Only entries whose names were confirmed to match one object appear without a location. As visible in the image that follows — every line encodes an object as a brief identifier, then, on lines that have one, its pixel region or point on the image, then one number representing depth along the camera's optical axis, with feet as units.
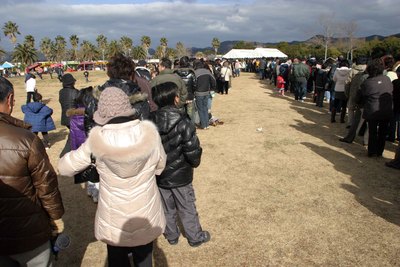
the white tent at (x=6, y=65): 168.91
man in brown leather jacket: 6.00
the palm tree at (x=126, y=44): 334.07
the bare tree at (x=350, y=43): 147.43
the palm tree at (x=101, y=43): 337.31
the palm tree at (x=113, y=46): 308.77
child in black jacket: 9.99
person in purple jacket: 12.87
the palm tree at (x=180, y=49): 344.08
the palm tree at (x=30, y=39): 237.86
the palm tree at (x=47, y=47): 300.03
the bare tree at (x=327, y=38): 141.51
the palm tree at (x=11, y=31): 226.17
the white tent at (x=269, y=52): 114.11
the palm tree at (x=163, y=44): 334.24
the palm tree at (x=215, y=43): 327.88
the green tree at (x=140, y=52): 303.07
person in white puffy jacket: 6.77
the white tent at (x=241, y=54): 116.16
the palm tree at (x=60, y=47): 305.53
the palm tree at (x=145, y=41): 326.65
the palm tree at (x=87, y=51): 325.21
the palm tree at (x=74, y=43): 315.37
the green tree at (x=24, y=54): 185.06
